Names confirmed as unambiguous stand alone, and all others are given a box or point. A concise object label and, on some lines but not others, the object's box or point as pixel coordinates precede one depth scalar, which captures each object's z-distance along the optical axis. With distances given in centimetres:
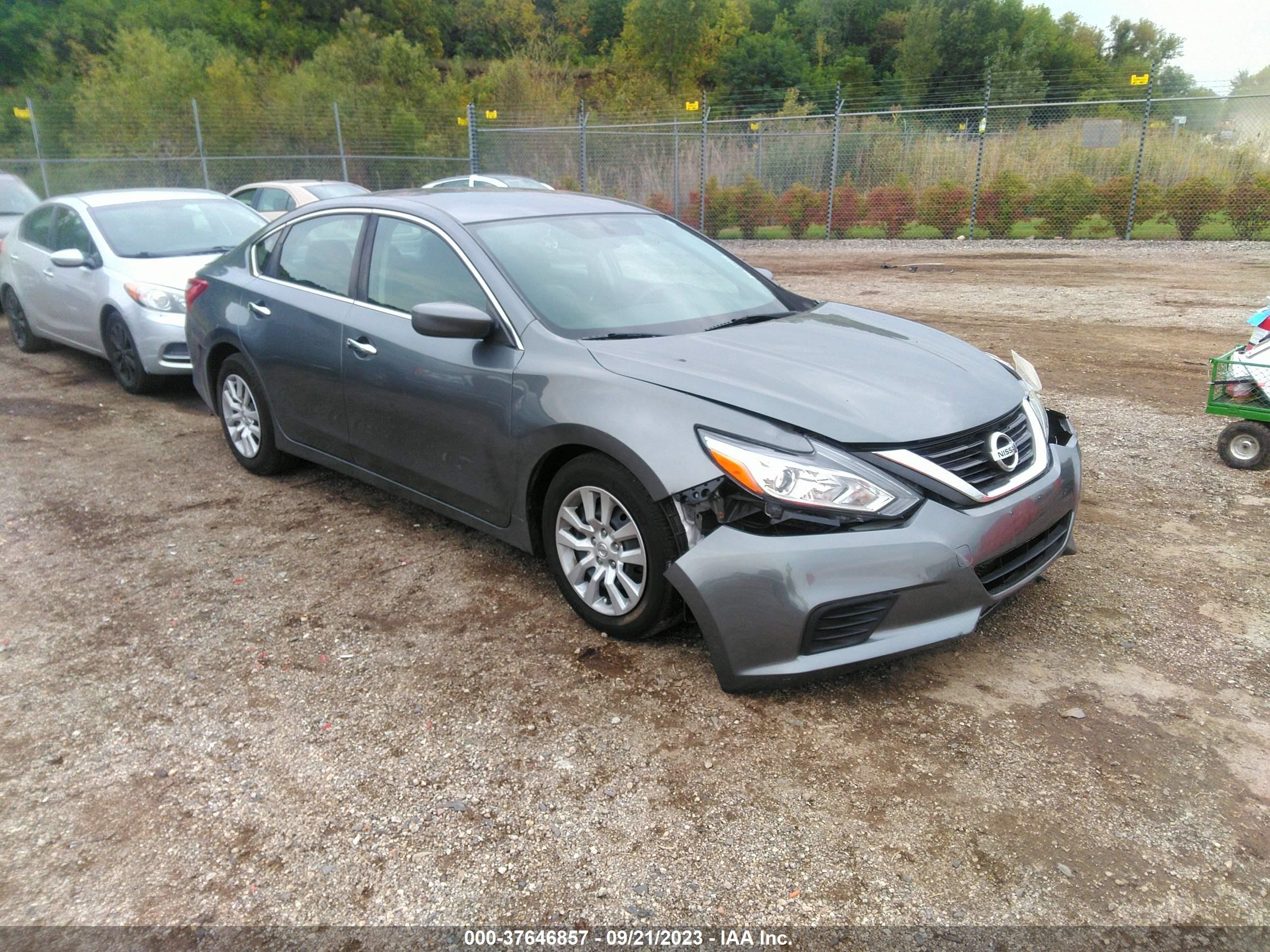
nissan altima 293
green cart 512
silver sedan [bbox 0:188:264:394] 696
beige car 1318
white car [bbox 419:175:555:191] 1405
